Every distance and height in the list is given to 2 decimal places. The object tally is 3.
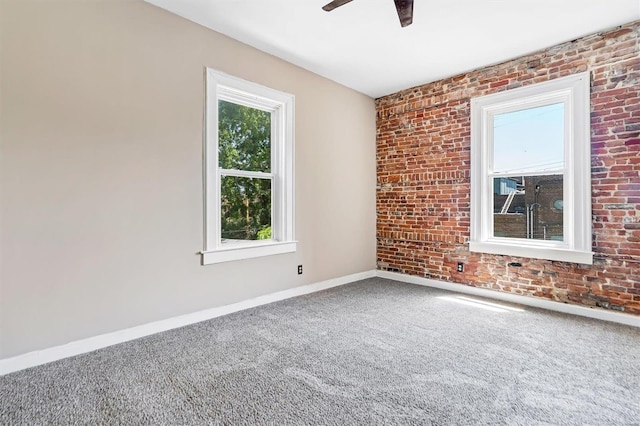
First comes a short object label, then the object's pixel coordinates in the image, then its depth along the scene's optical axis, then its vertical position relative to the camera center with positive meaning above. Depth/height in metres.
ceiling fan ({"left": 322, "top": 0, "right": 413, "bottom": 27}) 2.15 +1.38
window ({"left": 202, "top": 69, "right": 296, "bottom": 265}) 3.19 +0.47
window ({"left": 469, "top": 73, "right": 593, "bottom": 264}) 3.30 +0.47
